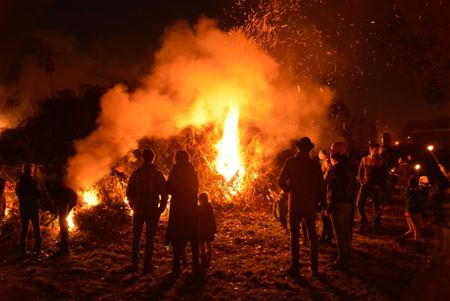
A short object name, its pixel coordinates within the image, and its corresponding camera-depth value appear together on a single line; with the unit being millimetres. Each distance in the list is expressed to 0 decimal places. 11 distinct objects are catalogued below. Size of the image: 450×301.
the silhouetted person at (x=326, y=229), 7262
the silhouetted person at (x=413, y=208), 7102
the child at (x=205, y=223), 6629
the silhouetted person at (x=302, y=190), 5836
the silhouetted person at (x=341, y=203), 6117
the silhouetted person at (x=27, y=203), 7605
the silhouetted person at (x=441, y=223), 6070
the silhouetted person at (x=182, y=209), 6094
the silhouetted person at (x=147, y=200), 6398
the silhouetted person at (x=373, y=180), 8172
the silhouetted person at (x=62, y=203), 7602
